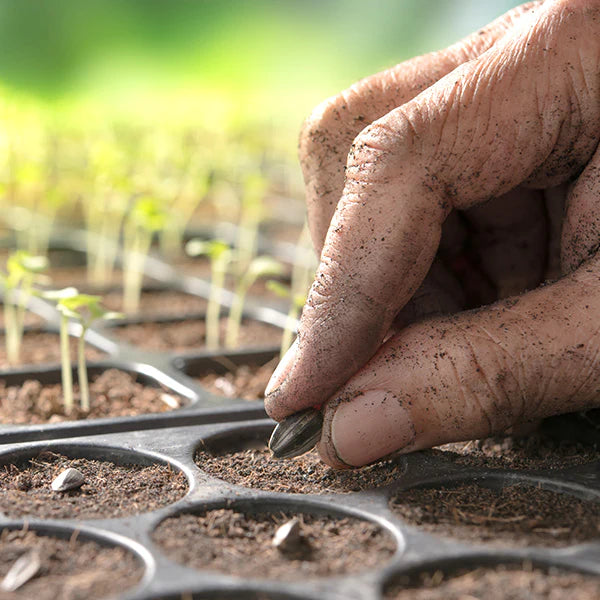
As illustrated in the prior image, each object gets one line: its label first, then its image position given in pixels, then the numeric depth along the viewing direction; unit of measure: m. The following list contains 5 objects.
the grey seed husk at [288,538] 0.27
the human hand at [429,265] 0.29
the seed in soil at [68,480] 0.30
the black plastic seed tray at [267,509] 0.25
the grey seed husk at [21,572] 0.25
